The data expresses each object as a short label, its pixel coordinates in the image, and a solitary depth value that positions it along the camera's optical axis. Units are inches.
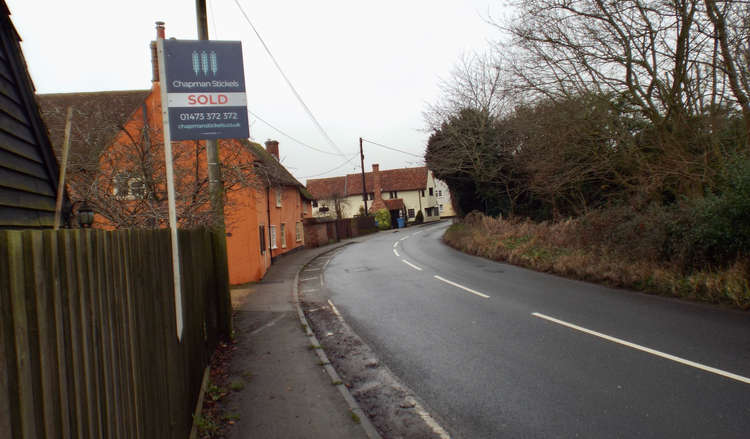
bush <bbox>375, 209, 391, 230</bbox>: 2213.3
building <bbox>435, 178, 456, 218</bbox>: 2925.7
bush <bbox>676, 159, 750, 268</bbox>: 338.3
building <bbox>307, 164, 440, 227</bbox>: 2691.9
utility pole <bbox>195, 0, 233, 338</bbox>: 335.0
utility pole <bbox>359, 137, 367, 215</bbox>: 1902.1
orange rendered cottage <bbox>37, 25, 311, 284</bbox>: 323.3
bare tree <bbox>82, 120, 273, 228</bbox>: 321.1
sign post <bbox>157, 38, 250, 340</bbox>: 206.8
